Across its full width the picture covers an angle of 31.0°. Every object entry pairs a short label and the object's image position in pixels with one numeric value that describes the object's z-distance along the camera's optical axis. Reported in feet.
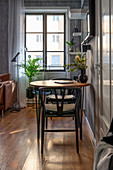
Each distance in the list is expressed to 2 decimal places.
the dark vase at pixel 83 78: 9.61
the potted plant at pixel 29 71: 18.19
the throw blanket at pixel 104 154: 2.38
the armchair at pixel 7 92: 13.85
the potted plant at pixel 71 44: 19.26
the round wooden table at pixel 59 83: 8.37
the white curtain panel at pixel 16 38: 18.07
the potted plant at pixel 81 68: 9.62
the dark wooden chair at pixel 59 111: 7.73
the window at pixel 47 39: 21.56
